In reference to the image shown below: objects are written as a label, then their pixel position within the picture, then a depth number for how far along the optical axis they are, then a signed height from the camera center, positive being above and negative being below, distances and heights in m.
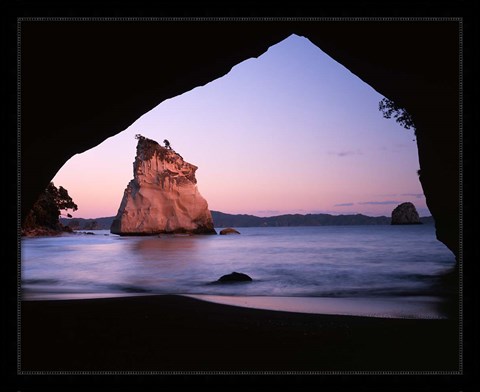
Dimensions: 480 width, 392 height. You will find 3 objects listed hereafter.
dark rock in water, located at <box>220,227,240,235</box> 66.25 -5.59
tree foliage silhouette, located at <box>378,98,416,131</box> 10.42 +2.77
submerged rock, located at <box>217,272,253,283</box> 10.05 -2.22
